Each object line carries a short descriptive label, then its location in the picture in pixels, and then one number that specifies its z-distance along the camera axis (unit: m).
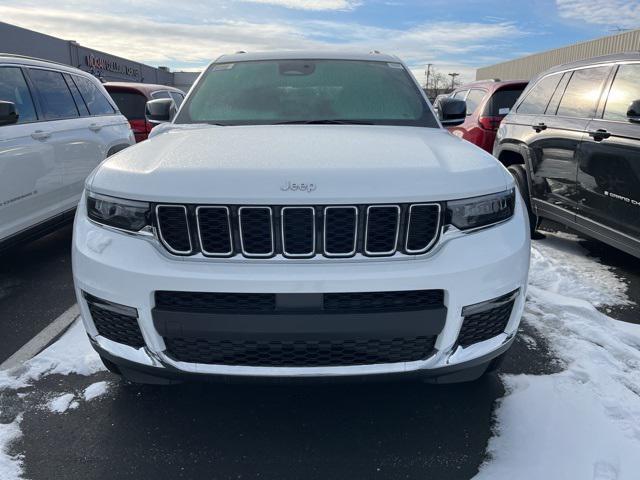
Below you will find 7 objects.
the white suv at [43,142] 4.01
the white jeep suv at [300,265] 1.93
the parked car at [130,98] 8.66
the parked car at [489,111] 7.80
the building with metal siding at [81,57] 23.84
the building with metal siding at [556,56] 20.64
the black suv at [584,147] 3.90
